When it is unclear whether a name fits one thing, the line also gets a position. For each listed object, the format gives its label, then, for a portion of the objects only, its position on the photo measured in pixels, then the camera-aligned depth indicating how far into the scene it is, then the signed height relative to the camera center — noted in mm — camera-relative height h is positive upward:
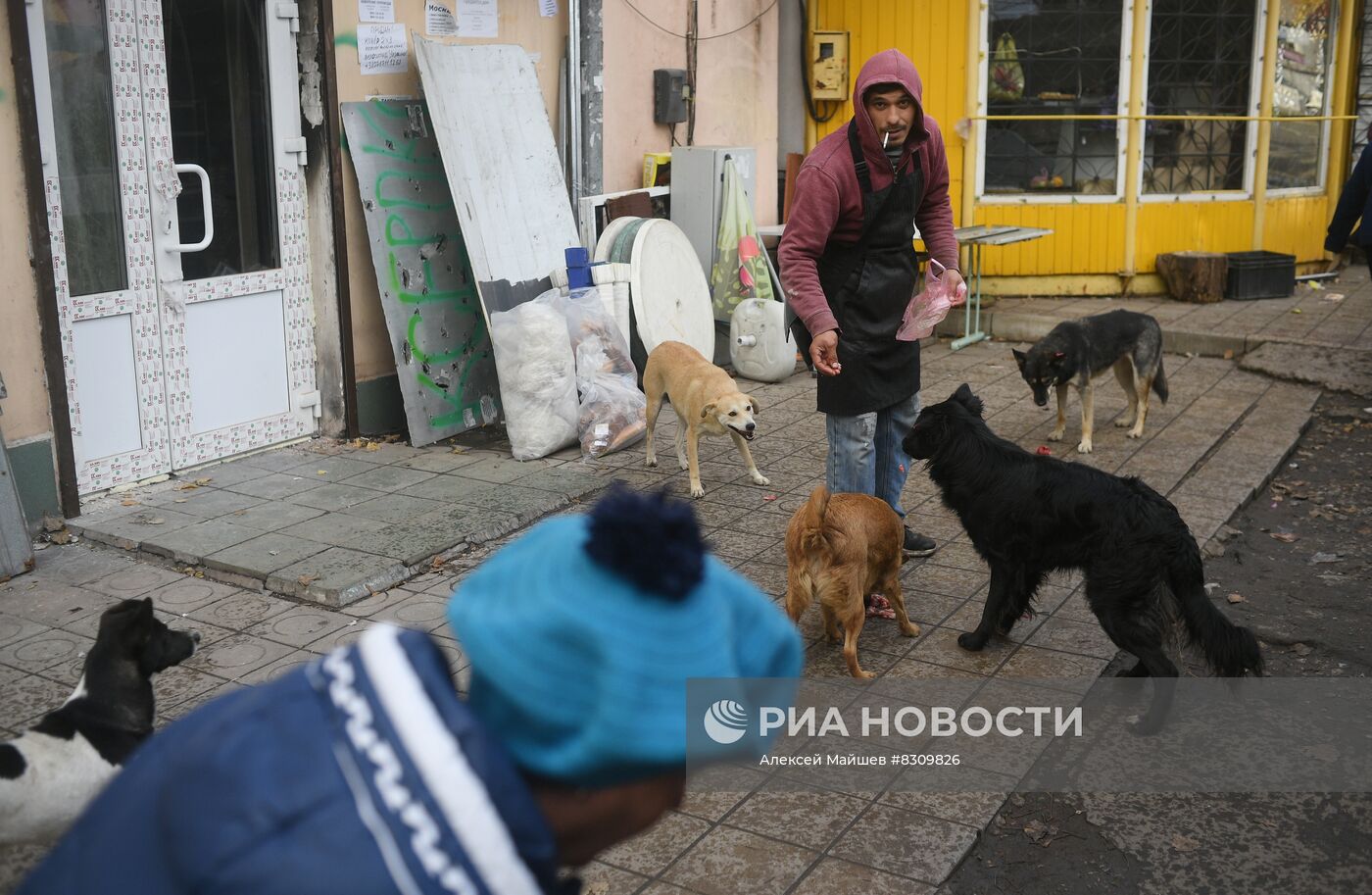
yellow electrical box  11453 +1118
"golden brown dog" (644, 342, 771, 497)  6520 -1096
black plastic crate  11547 -836
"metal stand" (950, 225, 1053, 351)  10297 -446
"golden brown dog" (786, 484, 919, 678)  4418 -1284
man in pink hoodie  4801 -268
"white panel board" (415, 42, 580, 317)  7547 +175
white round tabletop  8438 -680
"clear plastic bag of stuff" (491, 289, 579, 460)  7172 -1050
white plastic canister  9125 -1085
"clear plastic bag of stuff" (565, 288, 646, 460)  7328 -1111
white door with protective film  5980 -148
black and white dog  2748 -1233
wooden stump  11430 -812
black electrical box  9641 +733
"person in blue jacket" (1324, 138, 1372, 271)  8758 -194
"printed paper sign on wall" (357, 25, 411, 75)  7271 +843
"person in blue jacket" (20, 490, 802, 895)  1066 -489
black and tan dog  7457 -1019
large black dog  4082 -1181
